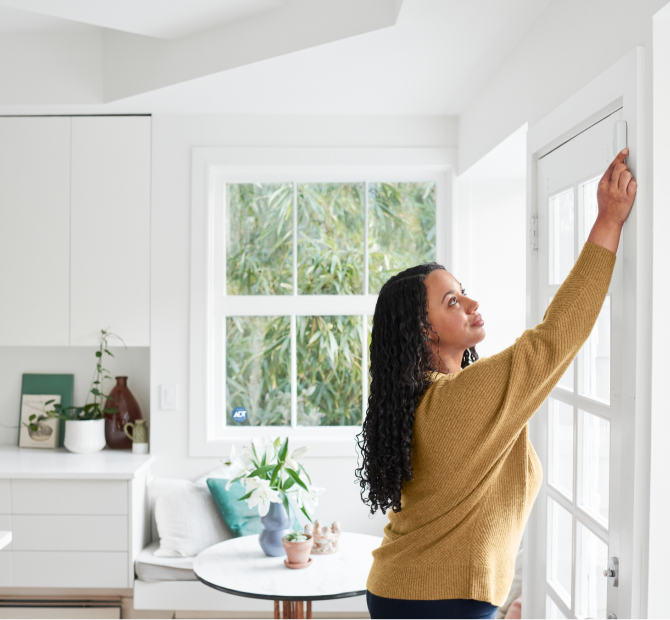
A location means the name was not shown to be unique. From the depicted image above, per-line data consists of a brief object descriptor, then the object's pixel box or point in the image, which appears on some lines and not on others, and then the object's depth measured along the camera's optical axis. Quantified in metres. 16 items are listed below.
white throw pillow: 2.68
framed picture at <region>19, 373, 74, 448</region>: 3.15
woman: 1.20
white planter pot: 2.96
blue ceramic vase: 2.31
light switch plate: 2.96
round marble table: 2.08
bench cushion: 2.62
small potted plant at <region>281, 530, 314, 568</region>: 2.23
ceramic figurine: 2.39
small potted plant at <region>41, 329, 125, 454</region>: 2.96
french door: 1.37
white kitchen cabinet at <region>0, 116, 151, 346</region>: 2.91
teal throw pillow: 2.71
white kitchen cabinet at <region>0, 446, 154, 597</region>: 2.63
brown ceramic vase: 3.06
